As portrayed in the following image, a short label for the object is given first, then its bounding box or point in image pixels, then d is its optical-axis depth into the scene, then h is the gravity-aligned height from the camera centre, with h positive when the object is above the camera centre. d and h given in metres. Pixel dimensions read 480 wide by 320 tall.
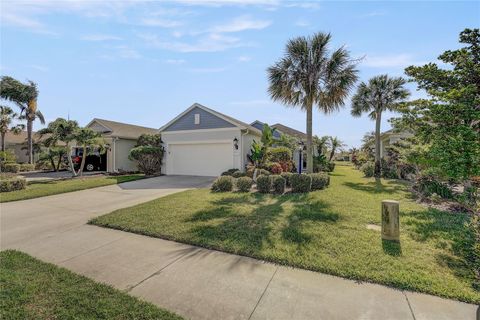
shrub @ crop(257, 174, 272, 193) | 9.67 -1.16
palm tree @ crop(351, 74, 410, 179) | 15.95 +4.35
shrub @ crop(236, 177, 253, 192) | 9.84 -1.18
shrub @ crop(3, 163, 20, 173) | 18.28 -0.68
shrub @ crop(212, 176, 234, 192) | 9.99 -1.23
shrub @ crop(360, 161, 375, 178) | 16.53 -1.02
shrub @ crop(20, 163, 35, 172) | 19.62 -0.75
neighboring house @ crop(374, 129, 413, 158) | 19.27 +1.61
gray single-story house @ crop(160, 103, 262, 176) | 14.62 +1.04
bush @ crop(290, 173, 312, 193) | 9.70 -1.14
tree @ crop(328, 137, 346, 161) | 26.07 +1.34
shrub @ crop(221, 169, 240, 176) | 13.84 -0.92
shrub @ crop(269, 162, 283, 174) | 13.73 -0.69
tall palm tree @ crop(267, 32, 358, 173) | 11.32 +4.22
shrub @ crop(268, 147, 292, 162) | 15.79 +0.05
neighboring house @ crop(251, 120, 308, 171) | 22.71 +1.10
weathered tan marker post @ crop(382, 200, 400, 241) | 4.59 -1.34
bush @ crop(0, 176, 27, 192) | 9.90 -1.13
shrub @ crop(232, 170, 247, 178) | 12.83 -0.97
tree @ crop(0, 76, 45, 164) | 21.30 +5.99
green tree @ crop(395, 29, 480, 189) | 3.48 +0.87
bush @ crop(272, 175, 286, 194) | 9.66 -1.17
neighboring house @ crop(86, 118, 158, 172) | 17.73 +1.26
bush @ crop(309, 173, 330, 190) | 10.28 -1.14
